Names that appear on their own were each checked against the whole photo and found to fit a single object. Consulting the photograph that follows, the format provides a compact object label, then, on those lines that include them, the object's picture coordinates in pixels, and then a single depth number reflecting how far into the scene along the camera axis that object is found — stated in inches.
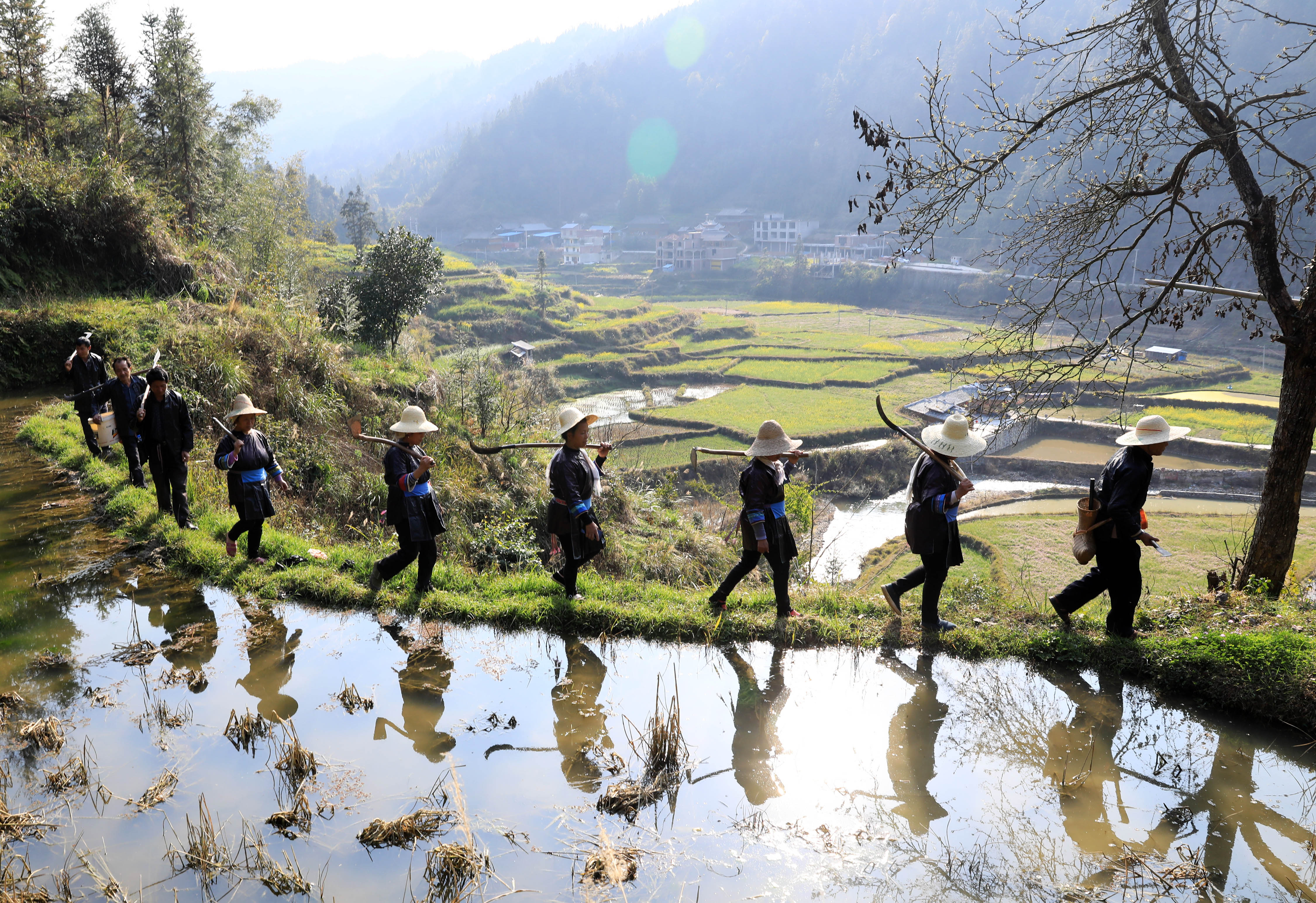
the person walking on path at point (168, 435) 308.2
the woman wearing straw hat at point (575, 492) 251.9
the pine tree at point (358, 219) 2807.6
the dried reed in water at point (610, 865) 144.6
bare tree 255.1
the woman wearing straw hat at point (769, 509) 241.4
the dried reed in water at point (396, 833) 151.6
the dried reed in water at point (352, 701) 202.4
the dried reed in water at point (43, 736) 177.2
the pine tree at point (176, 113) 1002.7
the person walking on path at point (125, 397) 332.2
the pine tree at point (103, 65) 1005.8
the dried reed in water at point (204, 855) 142.9
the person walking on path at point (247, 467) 275.3
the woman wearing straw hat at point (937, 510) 240.4
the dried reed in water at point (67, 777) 164.1
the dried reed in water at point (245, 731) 183.2
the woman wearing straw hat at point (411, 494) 252.2
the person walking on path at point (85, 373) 383.2
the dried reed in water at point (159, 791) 159.5
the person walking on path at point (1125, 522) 224.4
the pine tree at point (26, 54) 1037.8
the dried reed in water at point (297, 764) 170.2
